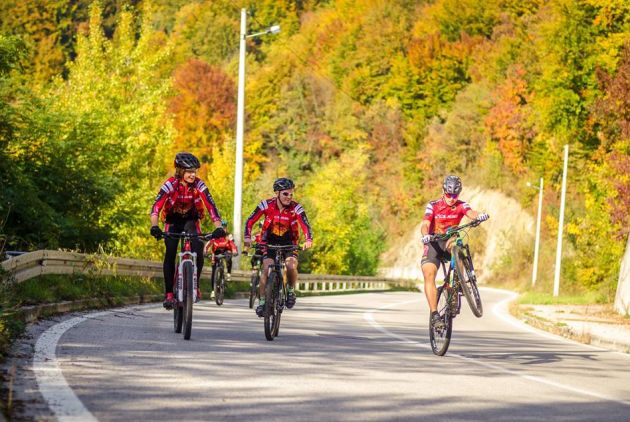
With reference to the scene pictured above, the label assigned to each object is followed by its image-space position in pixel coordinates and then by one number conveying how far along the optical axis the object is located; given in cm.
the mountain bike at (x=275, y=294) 1310
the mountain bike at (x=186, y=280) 1240
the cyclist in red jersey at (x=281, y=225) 1362
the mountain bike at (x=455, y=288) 1227
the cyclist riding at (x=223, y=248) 2344
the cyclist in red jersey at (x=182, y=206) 1299
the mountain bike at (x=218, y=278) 2250
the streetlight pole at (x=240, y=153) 3247
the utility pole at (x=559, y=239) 5008
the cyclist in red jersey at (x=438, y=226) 1248
